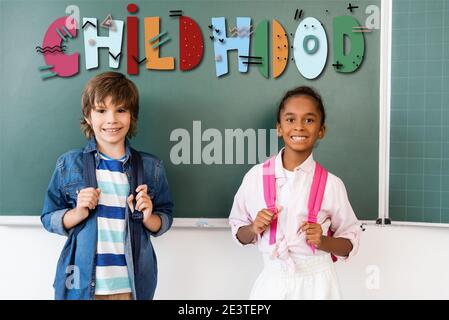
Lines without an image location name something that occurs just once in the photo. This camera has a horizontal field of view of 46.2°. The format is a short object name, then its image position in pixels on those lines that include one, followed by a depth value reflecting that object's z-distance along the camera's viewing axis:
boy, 1.67
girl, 1.62
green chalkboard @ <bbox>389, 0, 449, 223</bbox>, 1.79
